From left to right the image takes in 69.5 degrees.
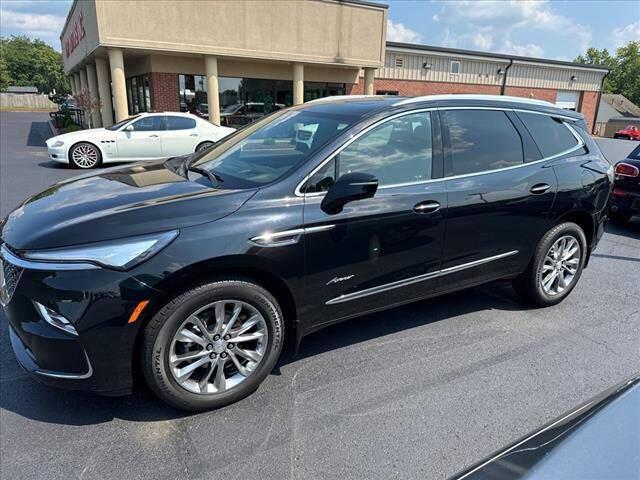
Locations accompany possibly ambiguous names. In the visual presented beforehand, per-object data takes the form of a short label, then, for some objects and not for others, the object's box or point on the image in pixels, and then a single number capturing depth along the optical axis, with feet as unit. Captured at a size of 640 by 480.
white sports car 38.81
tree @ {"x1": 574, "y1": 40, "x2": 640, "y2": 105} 248.73
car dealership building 52.80
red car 106.65
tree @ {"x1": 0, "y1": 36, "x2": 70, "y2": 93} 357.20
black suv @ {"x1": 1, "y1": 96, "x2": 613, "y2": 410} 7.79
